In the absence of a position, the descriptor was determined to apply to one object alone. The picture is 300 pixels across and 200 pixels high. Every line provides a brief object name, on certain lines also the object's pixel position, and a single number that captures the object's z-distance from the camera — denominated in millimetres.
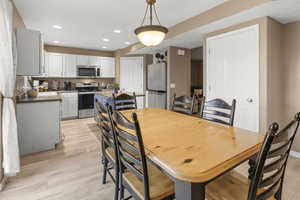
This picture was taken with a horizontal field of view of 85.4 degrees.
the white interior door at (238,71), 2609
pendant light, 1901
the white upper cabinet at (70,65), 5527
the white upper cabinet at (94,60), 5941
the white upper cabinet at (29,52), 2543
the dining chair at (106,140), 1422
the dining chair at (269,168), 733
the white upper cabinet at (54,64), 5281
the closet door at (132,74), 6086
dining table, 812
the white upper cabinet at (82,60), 5735
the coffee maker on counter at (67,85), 5781
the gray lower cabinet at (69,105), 5250
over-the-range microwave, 5730
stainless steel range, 5484
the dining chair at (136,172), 988
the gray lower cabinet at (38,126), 2615
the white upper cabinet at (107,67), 6215
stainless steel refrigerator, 4738
